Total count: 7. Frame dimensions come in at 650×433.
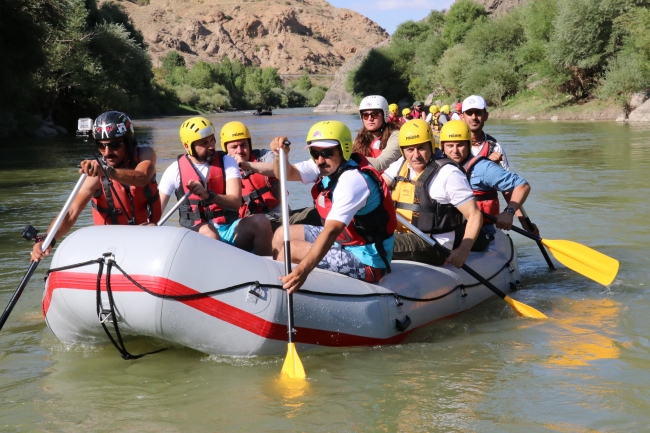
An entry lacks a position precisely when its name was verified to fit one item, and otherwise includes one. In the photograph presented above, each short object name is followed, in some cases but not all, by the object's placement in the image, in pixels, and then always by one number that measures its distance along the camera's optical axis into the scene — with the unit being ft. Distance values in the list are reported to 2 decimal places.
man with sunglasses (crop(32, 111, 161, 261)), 16.25
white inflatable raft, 14.42
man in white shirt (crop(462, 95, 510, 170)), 22.76
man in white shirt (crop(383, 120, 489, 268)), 18.21
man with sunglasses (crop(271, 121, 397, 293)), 14.79
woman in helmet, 24.06
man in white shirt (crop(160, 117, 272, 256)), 18.20
